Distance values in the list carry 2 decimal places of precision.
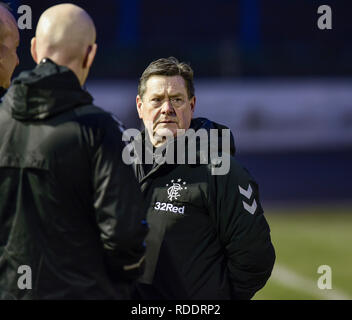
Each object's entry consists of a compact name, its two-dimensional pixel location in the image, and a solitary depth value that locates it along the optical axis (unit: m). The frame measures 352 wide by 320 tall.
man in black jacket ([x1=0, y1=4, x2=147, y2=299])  6.24
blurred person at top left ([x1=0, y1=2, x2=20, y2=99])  8.26
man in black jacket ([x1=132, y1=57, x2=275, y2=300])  7.86
